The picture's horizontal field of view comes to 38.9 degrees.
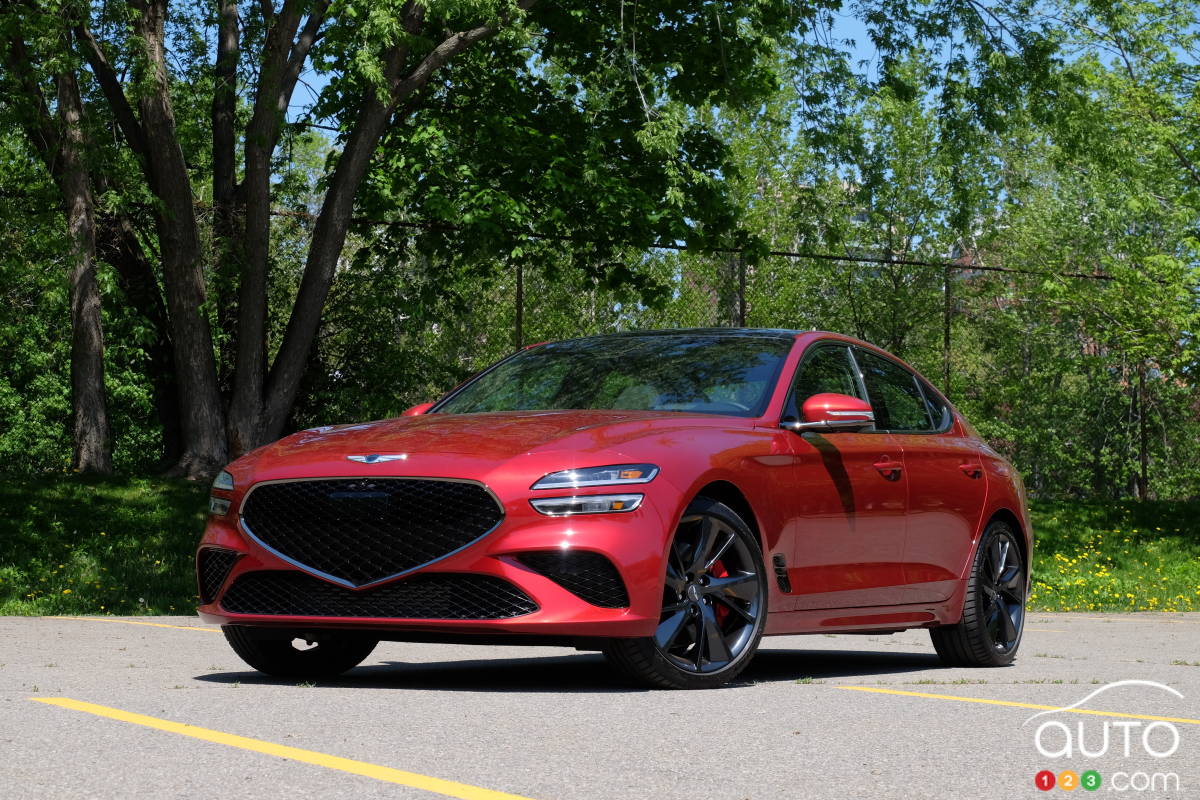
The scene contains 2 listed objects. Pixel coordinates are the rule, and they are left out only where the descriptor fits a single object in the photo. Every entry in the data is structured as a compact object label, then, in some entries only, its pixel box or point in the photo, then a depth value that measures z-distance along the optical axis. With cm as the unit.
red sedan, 645
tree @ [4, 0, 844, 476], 1738
